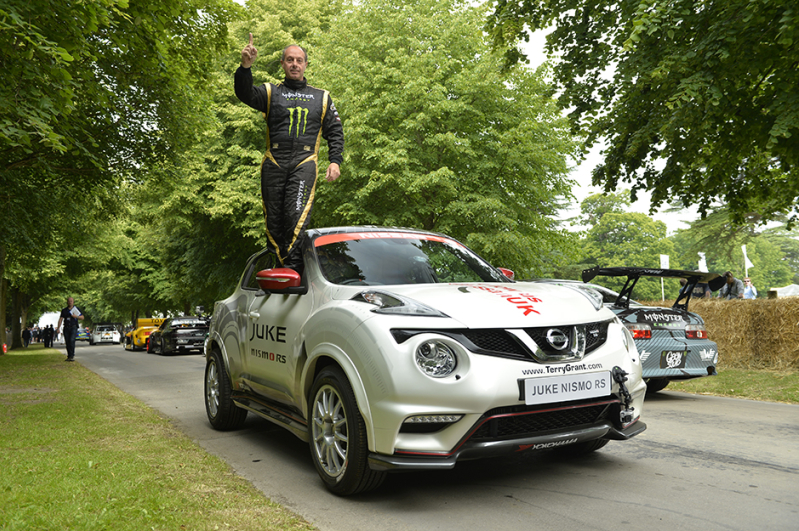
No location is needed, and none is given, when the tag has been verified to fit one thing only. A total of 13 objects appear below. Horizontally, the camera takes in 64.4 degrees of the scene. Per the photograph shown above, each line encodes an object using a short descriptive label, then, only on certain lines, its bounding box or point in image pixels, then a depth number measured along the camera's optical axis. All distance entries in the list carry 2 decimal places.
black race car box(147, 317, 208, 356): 25.53
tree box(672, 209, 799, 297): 23.56
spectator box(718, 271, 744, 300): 15.47
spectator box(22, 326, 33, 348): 58.66
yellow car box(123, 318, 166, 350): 33.91
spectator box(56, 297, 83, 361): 19.62
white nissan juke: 3.58
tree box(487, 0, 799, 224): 9.48
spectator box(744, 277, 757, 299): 18.19
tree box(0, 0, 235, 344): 7.79
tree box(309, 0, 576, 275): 18.44
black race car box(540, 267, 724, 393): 8.27
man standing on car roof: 5.53
